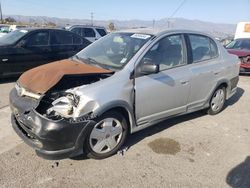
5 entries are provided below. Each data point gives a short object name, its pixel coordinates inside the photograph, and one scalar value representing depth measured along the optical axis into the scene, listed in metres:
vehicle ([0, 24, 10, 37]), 12.44
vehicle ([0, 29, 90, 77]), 5.21
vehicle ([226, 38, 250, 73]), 7.05
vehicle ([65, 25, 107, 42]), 10.17
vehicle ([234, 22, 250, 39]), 12.94
